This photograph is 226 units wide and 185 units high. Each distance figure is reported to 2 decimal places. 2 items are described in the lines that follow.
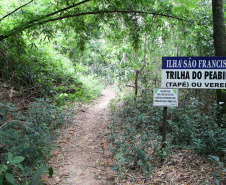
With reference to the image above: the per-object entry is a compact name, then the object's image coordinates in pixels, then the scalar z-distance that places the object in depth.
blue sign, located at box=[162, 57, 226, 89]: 3.02
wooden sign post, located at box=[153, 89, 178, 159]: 3.19
